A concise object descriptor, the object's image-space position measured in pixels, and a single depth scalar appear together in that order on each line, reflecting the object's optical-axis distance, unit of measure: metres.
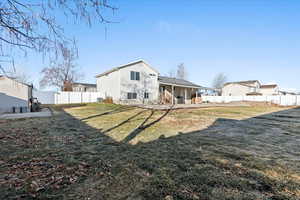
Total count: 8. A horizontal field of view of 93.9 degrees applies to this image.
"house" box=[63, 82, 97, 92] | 32.78
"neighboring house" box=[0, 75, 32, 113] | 12.48
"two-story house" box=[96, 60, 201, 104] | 18.59
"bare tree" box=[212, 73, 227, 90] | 55.84
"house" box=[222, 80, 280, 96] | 38.91
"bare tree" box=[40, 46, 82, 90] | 30.65
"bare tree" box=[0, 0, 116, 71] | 1.81
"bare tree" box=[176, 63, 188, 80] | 42.91
